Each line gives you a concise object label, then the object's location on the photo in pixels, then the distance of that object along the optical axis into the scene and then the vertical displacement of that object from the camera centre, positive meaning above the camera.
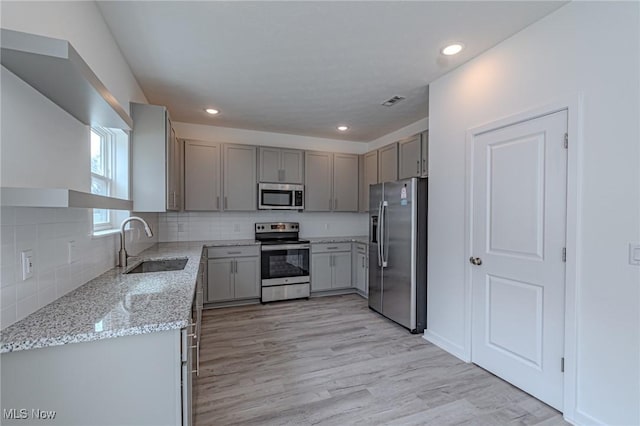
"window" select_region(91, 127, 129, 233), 2.26 +0.35
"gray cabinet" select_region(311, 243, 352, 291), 4.42 -0.85
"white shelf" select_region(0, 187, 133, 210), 0.97 +0.04
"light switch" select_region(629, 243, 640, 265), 1.54 -0.22
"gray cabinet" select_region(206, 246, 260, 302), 3.88 -0.85
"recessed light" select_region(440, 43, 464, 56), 2.27 +1.28
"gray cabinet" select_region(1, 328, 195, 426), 1.05 -0.65
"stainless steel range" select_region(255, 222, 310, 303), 4.14 -0.84
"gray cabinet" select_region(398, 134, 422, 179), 3.63 +0.69
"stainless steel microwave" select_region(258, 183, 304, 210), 4.37 +0.22
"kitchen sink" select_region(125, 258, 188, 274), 2.58 -0.50
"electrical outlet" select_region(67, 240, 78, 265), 1.58 -0.23
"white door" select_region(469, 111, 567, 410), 1.91 -0.30
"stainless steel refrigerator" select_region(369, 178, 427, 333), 3.11 -0.46
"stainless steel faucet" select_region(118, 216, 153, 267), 2.29 -0.34
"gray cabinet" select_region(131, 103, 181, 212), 2.64 +0.47
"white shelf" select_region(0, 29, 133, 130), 0.94 +0.51
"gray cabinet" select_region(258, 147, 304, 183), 4.39 +0.70
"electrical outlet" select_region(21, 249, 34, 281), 1.22 -0.23
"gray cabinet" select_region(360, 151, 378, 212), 4.63 +0.59
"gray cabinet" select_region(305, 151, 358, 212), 4.69 +0.48
